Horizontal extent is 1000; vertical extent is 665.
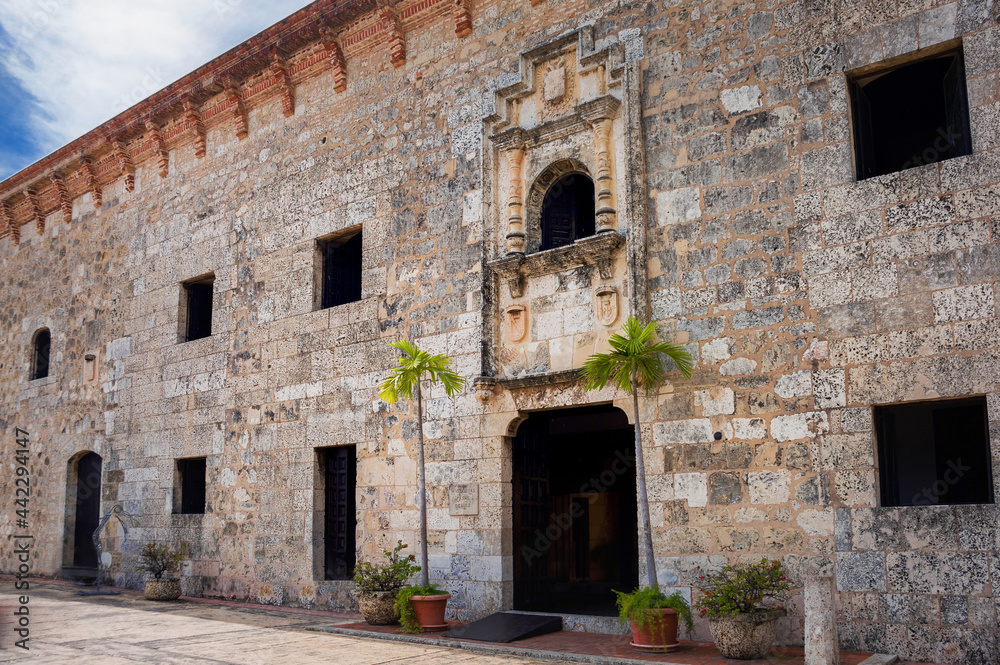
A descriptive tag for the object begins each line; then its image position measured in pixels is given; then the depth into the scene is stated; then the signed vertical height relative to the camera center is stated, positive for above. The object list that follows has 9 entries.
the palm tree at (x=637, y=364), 7.36 +0.76
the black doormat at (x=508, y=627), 7.67 -1.67
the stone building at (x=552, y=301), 6.64 +1.58
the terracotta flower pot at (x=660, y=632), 6.79 -1.50
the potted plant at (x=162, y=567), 11.36 -1.52
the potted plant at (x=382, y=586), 8.73 -1.41
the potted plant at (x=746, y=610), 6.36 -1.27
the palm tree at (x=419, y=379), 8.75 +0.77
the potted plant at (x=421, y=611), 8.30 -1.58
